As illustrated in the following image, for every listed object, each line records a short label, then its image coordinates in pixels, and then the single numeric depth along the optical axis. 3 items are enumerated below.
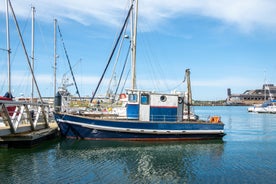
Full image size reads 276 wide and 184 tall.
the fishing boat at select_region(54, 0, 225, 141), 22.11
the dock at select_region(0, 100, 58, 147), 17.44
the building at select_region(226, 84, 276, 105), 174.00
